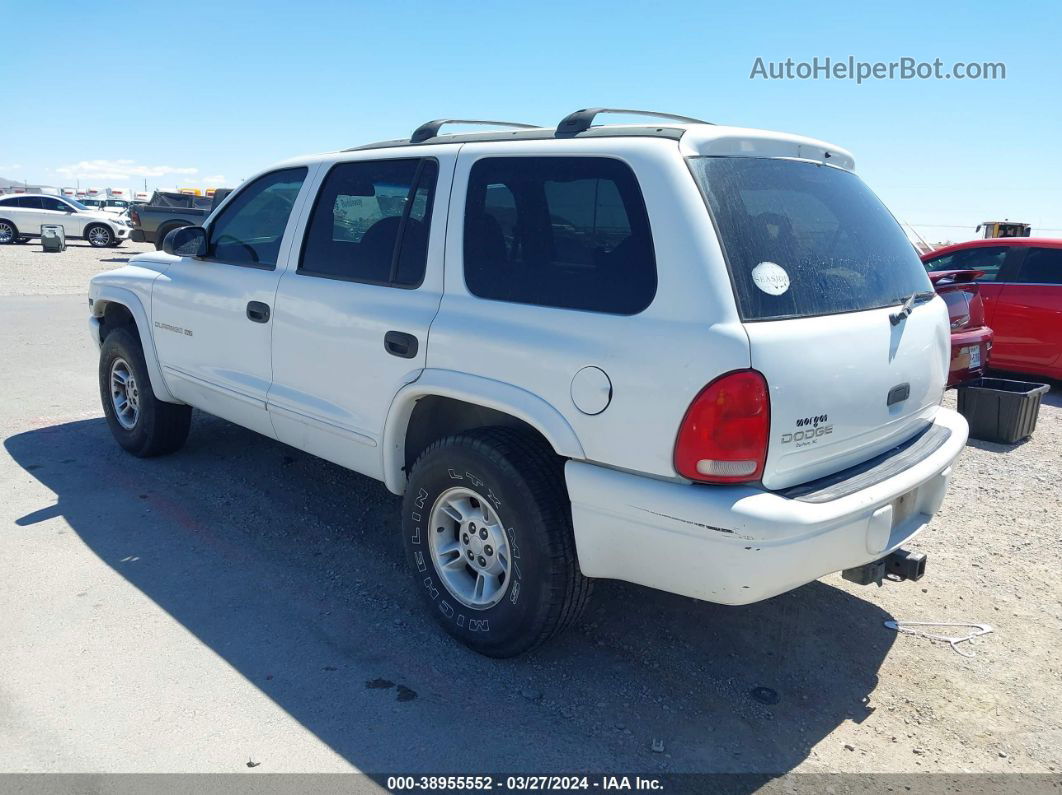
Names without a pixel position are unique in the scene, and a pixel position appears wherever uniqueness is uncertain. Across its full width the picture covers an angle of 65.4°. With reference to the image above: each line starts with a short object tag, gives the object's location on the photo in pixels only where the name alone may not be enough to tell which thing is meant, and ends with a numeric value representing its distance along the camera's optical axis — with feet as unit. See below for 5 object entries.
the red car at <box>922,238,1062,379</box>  27.91
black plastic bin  21.75
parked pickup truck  77.15
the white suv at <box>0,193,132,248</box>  81.35
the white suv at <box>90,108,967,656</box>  8.70
